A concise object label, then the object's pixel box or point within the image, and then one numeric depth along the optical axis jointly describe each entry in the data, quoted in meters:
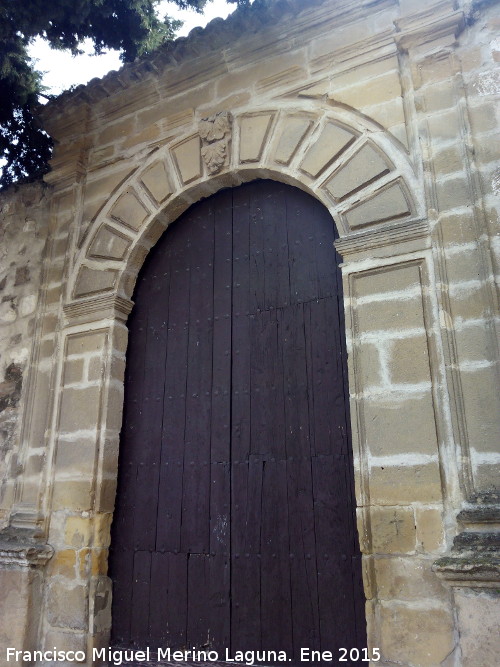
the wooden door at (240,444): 3.28
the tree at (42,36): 4.17
